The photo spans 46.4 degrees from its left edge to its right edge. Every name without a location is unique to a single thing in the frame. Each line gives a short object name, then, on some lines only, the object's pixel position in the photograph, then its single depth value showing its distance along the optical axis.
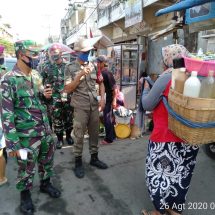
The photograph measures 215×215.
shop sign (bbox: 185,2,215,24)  4.87
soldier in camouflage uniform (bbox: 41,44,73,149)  4.82
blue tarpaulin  3.45
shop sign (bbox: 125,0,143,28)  9.29
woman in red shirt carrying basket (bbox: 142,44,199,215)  2.27
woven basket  1.80
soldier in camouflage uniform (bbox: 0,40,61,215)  2.54
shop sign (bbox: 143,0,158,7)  9.04
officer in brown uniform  3.53
